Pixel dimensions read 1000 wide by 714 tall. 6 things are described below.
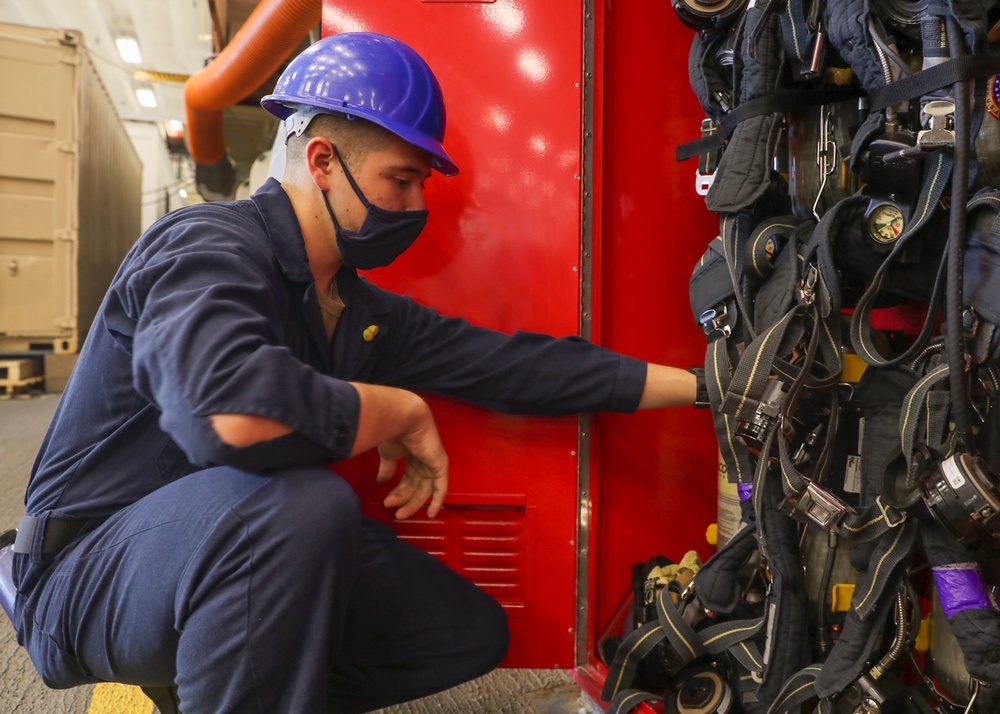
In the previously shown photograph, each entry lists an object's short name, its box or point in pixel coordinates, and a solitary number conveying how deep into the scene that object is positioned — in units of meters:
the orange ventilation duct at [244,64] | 2.95
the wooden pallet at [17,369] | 5.85
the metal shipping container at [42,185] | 5.79
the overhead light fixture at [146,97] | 14.07
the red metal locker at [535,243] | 1.84
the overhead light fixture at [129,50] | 11.46
